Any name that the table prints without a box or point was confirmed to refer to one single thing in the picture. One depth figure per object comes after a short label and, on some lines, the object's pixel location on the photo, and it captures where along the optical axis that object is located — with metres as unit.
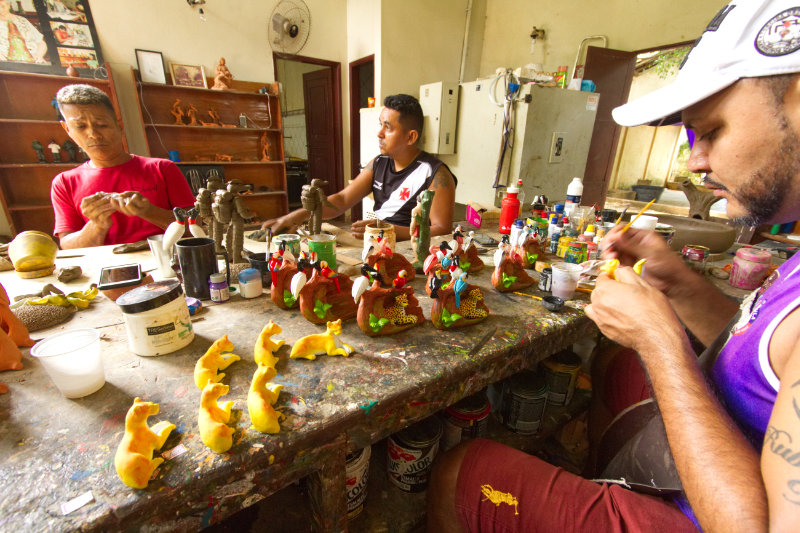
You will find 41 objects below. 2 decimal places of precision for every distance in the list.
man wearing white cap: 0.61
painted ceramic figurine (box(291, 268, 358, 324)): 1.12
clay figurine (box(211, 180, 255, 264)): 1.42
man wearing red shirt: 1.81
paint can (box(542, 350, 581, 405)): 1.72
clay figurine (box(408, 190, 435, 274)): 1.55
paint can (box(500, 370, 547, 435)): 1.54
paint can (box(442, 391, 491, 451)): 1.36
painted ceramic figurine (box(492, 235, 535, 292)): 1.41
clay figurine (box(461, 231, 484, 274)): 1.61
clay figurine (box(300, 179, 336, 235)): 1.66
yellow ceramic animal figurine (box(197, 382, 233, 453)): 0.66
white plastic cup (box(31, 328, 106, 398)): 0.77
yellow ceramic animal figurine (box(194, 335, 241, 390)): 0.83
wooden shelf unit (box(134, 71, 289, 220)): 4.55
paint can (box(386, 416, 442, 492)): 1.23
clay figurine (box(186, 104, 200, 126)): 4.66
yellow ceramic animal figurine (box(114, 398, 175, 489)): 0.59
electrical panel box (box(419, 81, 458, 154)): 4.43
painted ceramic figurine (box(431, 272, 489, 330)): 1.11
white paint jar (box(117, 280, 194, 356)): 0.90
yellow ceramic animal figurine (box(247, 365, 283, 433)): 0.70
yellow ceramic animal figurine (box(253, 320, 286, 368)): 0.90
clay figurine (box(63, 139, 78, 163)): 4.14
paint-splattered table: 0.60
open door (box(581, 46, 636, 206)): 4.30
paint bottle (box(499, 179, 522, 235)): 2.20
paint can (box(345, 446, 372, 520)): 1.07
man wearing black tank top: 2.49
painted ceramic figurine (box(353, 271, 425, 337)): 1.07
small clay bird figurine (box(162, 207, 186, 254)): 1.38
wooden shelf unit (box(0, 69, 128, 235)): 3.83
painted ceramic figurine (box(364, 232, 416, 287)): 1.41
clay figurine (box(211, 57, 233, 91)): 4.62
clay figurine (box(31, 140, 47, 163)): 3.96
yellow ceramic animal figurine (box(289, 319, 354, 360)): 0.95
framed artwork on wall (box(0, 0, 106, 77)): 3.64
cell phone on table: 1.18
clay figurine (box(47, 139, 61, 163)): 4.03
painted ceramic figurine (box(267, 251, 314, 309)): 1.22
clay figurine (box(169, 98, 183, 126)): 4.57
